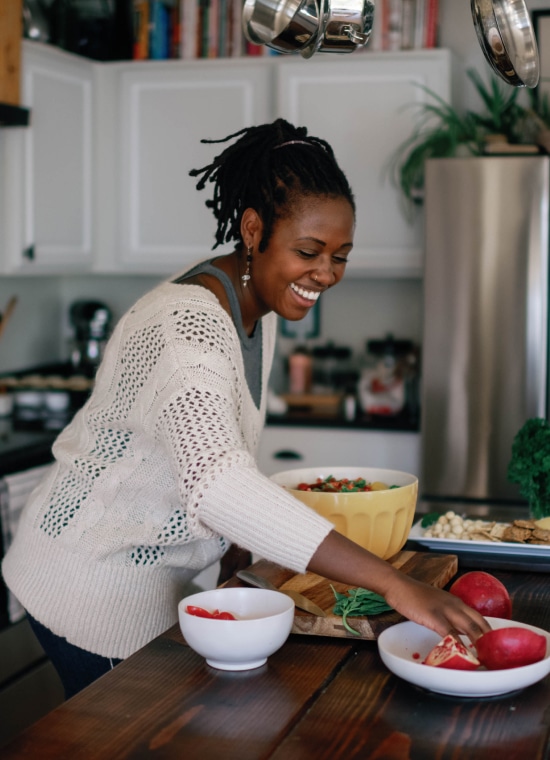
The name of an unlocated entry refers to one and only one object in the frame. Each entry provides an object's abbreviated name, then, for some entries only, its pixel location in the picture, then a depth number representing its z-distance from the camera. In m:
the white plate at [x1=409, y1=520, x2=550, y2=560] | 1.71
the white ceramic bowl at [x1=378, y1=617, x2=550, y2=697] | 1.12
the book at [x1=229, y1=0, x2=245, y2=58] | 3.74
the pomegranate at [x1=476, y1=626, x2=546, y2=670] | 1.18
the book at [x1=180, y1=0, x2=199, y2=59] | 3.79
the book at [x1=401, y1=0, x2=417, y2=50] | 3.60
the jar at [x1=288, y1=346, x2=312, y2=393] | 3.96
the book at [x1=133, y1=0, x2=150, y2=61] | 3.85
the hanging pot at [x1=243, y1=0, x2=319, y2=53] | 1.64
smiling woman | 1.43
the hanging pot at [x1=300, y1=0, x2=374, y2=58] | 1.75
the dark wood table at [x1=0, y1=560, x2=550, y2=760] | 1.04
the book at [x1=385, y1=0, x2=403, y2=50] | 3.59
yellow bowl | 1.58
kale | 1.83
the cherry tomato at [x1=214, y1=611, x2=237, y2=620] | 1.28
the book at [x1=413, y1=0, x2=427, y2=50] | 3.60
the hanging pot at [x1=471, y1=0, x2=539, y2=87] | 1.67
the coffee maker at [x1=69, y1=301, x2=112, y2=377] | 4.07
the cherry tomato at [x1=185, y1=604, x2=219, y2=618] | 1.29
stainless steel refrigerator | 3.23
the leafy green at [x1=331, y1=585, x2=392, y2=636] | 1.38
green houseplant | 3.41
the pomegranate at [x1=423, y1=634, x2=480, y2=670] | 1.17
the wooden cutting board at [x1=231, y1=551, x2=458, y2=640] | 1.36
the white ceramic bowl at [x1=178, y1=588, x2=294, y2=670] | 1.21
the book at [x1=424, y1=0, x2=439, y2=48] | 3.60
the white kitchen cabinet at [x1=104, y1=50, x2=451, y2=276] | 3.57
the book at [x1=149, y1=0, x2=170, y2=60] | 3.84
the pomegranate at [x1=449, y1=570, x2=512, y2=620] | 1.37
